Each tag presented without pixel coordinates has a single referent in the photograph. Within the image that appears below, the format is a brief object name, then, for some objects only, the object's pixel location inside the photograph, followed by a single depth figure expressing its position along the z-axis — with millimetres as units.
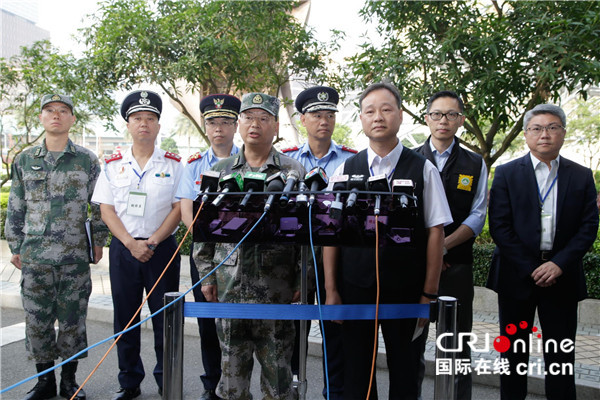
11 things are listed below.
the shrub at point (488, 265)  4977
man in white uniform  3629
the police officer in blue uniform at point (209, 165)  3607
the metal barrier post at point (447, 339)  2152
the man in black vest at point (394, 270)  2406
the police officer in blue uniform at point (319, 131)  3809
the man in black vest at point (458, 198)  3223
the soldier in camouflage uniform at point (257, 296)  2613
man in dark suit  3090
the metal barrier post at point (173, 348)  2178
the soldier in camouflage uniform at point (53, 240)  3703
